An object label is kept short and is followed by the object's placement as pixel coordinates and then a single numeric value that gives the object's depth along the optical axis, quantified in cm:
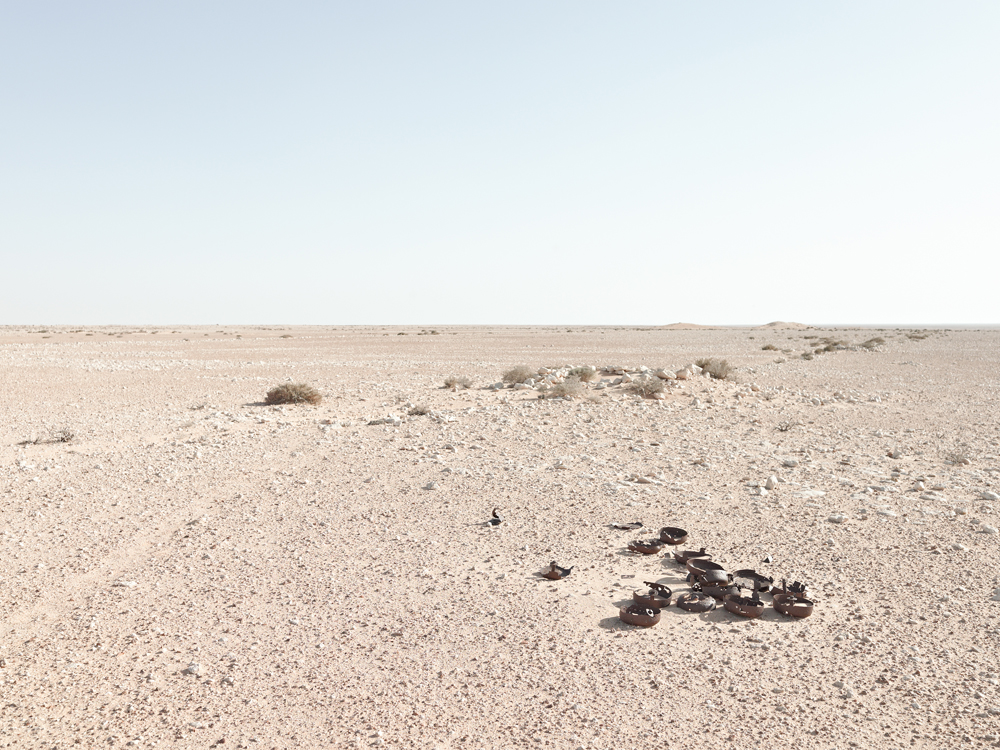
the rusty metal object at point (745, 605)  517
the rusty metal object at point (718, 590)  550
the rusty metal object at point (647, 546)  647
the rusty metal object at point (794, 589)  545
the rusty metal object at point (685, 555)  624
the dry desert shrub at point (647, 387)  1641
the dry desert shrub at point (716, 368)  2059
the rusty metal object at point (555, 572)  593
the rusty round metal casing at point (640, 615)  504
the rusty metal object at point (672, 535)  673
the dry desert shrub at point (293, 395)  1642
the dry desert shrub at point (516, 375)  2009
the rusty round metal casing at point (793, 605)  515
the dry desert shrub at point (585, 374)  1950
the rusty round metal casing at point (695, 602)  533
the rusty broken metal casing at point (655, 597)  526
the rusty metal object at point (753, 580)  548
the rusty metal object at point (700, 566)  575
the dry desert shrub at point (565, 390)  1630
